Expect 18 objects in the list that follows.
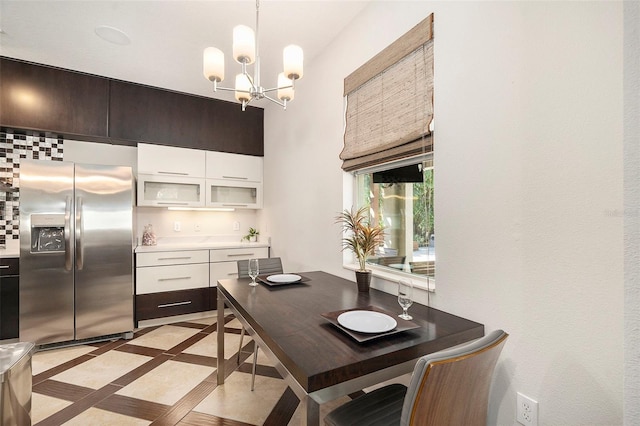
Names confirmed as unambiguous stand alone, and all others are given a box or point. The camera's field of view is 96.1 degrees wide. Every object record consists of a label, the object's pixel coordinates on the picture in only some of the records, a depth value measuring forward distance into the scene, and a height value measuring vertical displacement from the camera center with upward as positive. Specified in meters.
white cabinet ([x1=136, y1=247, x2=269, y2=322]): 3.12 -0.75
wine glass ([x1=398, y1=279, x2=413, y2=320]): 1.33 -0.38
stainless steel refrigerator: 2.59 -0.35
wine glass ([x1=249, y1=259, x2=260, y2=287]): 1.92 -0.37
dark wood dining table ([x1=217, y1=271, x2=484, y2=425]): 0.89 -0.48
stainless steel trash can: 1.24 -0.78
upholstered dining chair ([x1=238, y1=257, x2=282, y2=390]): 2.34 -0.46
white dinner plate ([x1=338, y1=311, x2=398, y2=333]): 1.15 -0.46
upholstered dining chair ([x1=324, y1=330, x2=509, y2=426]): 0.78 -0.51
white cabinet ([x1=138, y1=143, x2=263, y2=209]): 3.42 +0.46
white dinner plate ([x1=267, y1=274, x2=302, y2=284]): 1.92 -0.45
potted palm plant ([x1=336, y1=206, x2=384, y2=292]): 1.85 -0.19
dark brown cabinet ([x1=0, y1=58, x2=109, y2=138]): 2.86 +1.19
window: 1.74 +0.03
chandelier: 1.52 +0.86
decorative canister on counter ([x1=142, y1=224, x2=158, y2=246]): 3.49 -0.30
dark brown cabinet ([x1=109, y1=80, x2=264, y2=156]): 3.30 +1.18
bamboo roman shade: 1.67 +0.74
